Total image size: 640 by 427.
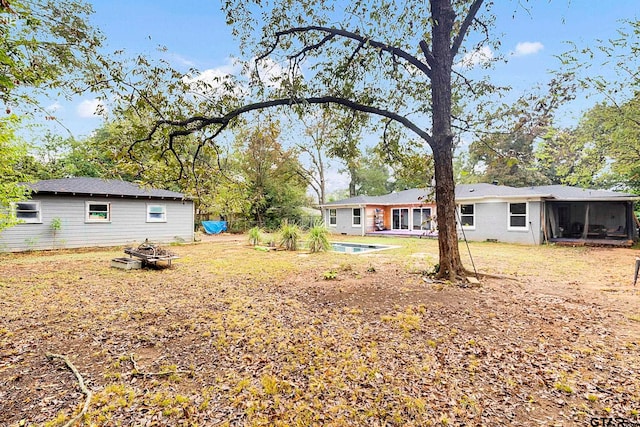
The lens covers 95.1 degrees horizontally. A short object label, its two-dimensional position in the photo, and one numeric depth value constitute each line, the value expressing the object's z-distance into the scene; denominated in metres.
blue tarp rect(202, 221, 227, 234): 20.20
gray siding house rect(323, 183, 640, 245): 12.91
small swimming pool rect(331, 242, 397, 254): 12.42
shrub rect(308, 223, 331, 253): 10.70
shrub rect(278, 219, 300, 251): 11.43
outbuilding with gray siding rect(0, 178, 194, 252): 10.65
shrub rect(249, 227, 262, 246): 12.97
